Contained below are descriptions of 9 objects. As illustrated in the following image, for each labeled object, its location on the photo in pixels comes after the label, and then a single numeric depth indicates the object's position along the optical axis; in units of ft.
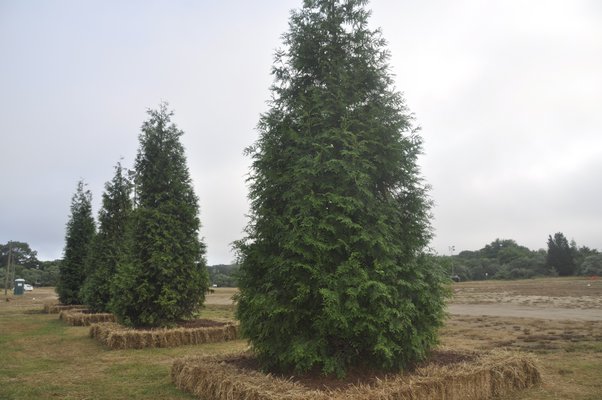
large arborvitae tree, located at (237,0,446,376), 20.03
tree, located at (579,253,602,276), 221.21
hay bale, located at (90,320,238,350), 38.73
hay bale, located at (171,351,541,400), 16.98
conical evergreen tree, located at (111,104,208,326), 44.11
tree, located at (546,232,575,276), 249.75
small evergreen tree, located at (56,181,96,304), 87.66
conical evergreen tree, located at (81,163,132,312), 64.54
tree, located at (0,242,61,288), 314.76
